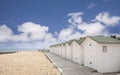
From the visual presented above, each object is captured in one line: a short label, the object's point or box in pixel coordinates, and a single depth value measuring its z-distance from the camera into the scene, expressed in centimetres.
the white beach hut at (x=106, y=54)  923
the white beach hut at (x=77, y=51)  1313
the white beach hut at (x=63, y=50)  2138
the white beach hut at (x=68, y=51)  1747
